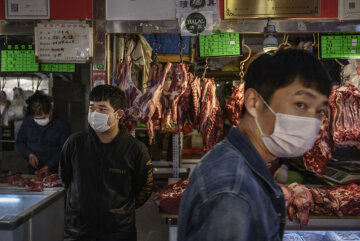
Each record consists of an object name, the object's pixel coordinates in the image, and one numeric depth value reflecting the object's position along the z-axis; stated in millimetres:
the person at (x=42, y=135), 4449
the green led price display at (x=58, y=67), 4902
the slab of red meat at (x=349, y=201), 2807
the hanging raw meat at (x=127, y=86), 3428
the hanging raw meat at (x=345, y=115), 3324
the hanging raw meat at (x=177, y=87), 3465
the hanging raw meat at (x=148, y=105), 3312
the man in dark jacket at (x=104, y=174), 2729
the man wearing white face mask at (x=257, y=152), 951
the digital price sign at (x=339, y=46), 3637
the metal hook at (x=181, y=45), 3500
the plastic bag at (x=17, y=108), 6375
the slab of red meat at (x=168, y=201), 2877
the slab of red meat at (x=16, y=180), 3439
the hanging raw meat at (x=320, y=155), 3238
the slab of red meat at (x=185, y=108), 3520
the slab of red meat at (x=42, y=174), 3728
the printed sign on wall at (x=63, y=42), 3361
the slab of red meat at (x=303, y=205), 2715
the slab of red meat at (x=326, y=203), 2795
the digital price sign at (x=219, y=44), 3631
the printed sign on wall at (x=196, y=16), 3232
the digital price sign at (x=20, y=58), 4602
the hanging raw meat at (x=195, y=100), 3512
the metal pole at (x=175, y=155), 3660
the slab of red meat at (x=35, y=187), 3238
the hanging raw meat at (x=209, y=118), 3494
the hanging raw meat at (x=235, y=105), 3518
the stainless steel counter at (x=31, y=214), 2371
